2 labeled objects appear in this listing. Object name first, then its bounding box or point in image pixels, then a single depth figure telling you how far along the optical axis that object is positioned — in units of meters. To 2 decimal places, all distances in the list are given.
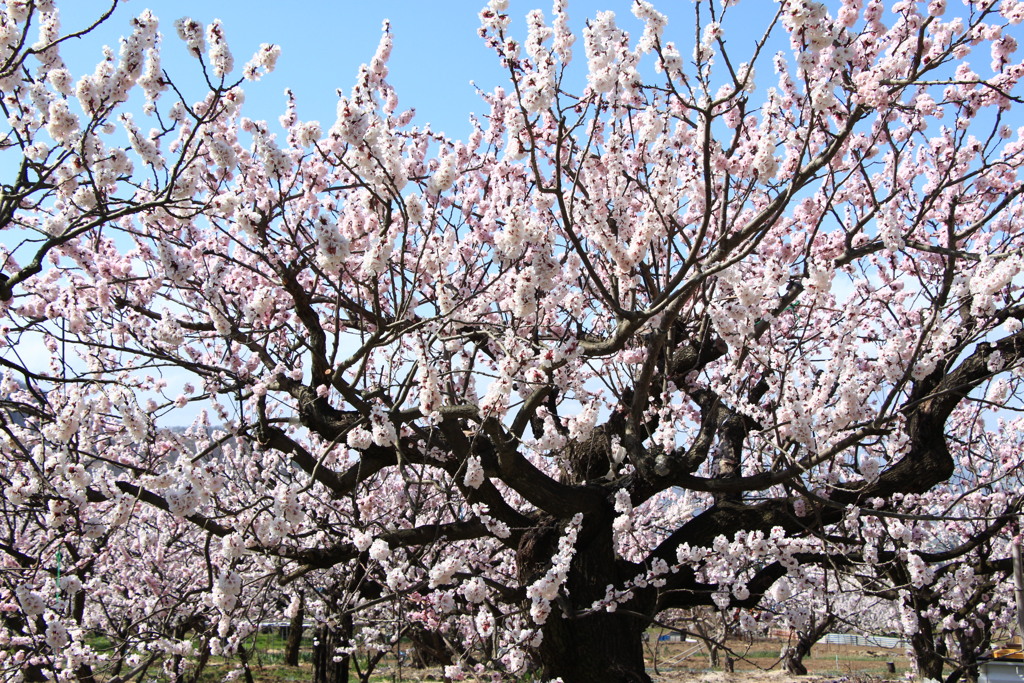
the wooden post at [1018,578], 4.84
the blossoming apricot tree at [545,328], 3.42
